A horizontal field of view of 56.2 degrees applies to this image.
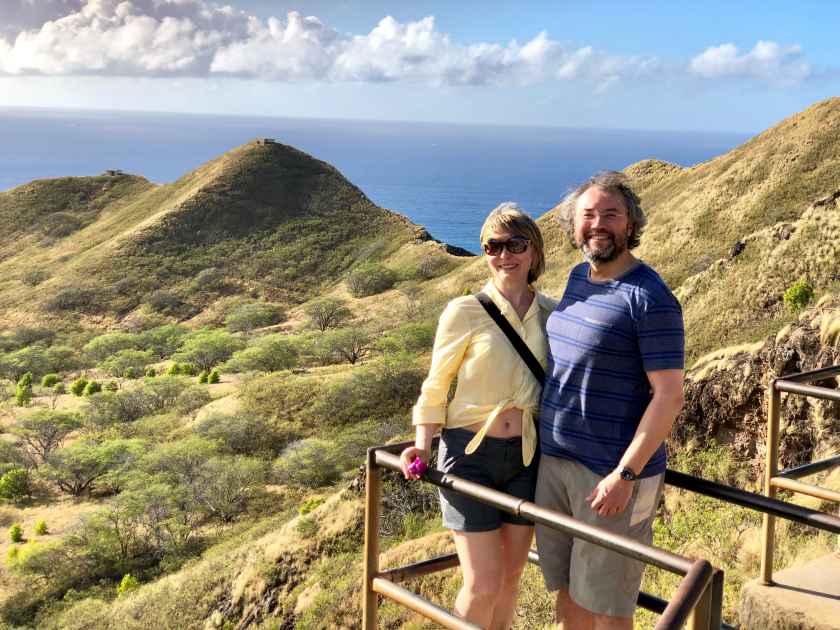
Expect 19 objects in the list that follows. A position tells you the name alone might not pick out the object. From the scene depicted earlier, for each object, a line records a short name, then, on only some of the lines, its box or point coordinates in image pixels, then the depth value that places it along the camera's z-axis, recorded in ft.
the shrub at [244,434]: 97.14
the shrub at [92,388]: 133.28
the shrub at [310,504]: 66.95
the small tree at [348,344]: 136.77
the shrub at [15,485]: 93.09
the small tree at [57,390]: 135.61
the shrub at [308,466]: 84.33
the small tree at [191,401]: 114.52
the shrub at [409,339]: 124.36
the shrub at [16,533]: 81.15
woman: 10.05
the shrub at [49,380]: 144.25
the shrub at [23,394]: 131.23
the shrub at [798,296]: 50.01
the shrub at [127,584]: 68.83
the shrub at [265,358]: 134.00
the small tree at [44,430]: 108.58
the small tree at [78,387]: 136.05
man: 8.87
